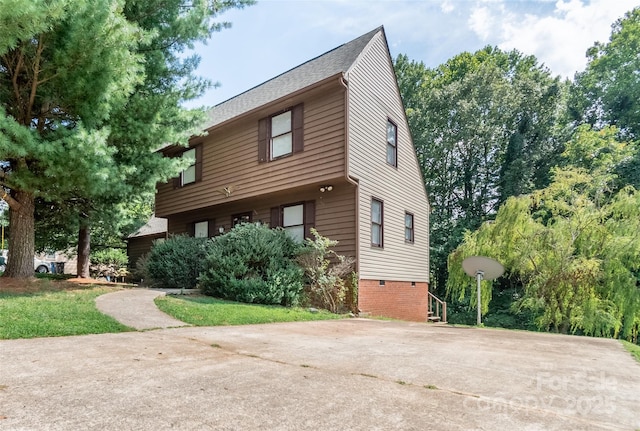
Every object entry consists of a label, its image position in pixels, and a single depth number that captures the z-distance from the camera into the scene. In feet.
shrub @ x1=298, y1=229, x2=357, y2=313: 33.83
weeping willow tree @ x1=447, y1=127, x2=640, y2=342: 36.94
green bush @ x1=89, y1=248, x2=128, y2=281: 66.95
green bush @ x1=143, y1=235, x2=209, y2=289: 39.01
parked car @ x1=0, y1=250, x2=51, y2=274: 75.62
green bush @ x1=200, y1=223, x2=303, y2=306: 31.40
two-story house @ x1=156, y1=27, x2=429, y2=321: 35.88
